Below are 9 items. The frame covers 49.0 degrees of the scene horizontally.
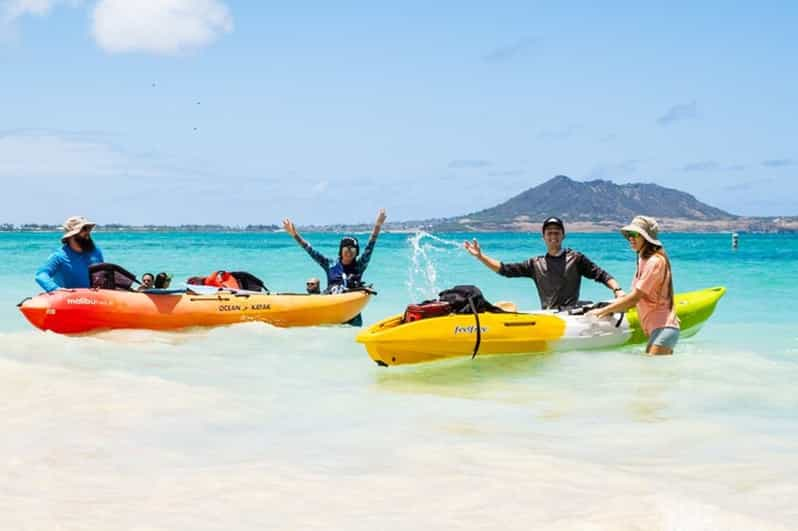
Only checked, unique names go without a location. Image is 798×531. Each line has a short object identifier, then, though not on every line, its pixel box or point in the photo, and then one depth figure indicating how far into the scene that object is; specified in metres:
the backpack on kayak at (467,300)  8.52
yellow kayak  8.22
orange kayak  10.59
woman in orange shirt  8.21
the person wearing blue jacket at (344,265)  12.18
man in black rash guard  9.05
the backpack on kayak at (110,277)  10.94
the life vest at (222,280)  12.29
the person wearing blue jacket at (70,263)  10.62
